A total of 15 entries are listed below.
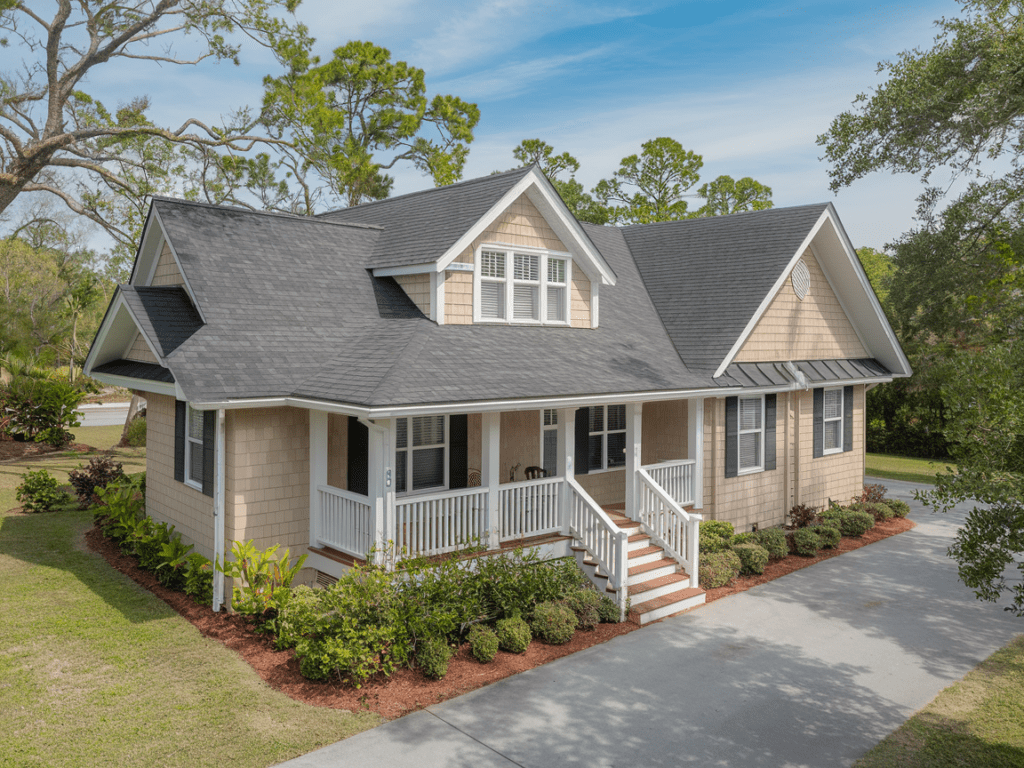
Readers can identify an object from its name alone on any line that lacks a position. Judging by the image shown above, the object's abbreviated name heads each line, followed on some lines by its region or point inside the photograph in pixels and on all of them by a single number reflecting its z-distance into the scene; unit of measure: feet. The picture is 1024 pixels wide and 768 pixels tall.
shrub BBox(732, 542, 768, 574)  45.19
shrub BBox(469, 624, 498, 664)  31.68
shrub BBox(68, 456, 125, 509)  57.57
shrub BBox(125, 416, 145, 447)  93.25
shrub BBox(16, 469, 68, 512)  57.36
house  36.68
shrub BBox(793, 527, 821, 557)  49.55
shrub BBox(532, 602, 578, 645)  34.17
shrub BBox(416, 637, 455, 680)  29.84
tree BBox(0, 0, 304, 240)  70.28
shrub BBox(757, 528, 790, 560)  48.34
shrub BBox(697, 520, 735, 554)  45.37
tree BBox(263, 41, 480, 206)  127.13
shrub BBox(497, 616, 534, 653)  32.83
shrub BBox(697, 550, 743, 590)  42.80
